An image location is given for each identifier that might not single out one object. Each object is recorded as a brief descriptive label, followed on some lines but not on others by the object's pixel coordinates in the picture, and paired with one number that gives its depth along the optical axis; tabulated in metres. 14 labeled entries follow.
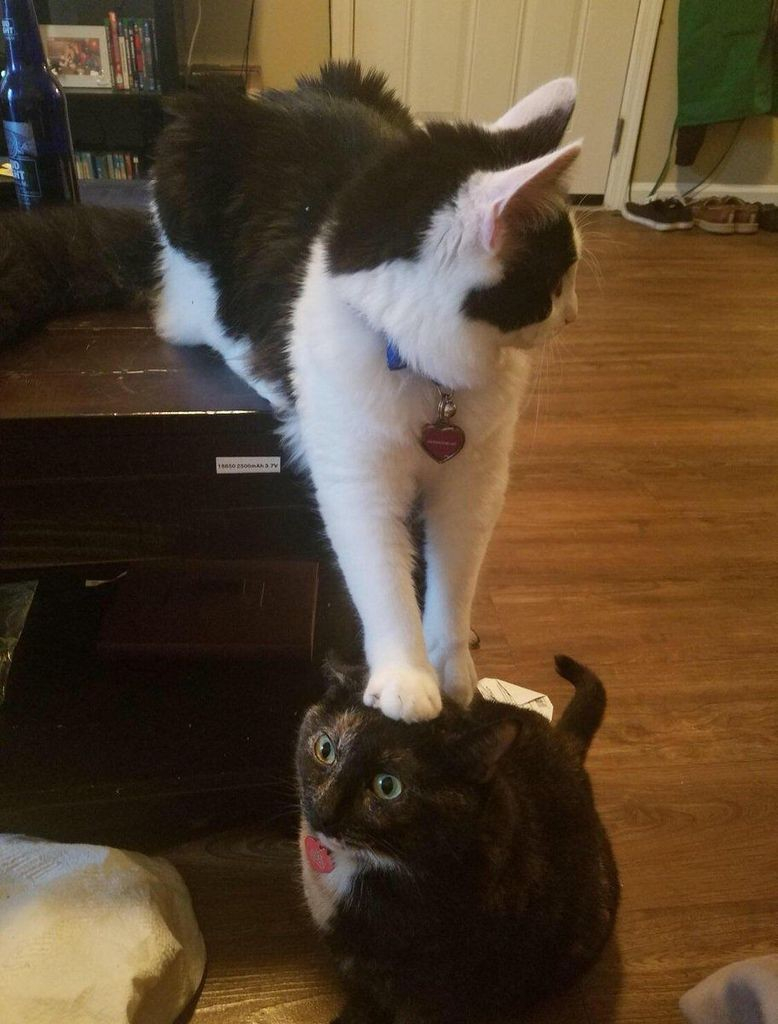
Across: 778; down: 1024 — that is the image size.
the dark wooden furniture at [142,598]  0.93
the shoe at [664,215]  3.60
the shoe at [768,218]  3.68
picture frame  2.77
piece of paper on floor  1.31
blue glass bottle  1.08
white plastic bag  0.85
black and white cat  0.73
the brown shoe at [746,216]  3.62
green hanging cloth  3.29
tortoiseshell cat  0.80
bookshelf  2.79
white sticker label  0.96
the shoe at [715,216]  3.61
